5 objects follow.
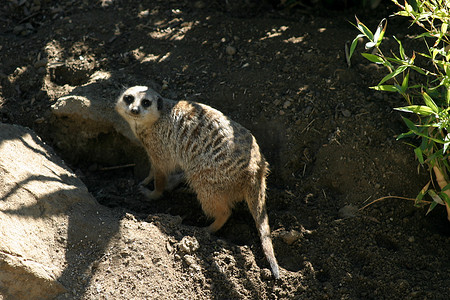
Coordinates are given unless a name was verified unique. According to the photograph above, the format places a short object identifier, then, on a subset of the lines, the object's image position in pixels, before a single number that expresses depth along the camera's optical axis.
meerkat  6.36
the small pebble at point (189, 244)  5.81
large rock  4.96
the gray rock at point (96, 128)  7.80
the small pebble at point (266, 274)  5.73
